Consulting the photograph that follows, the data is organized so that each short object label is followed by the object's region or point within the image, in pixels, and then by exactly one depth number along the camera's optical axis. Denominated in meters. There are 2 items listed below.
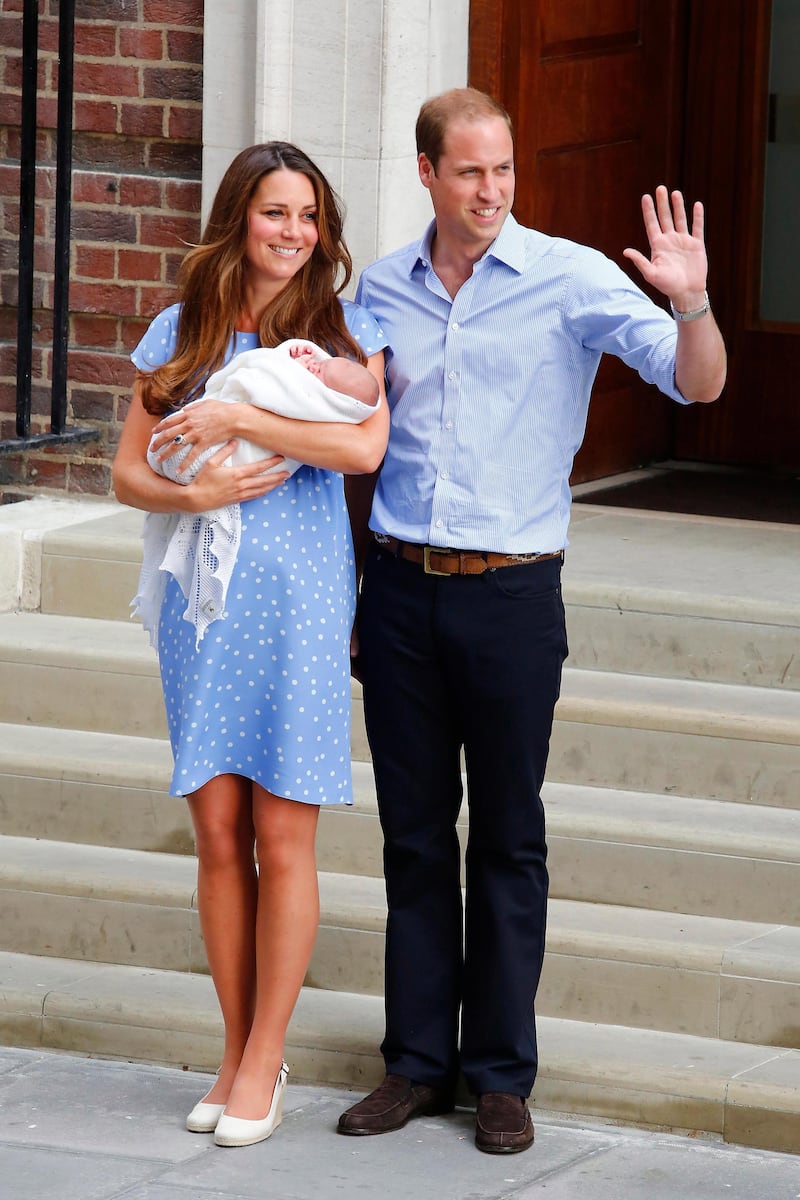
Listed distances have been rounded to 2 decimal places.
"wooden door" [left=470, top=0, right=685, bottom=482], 11.86
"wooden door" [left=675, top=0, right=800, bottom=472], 13.91
